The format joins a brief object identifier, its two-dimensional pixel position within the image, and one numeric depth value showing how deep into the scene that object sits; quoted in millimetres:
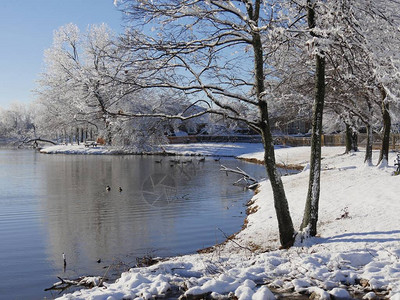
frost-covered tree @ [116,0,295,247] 9703
